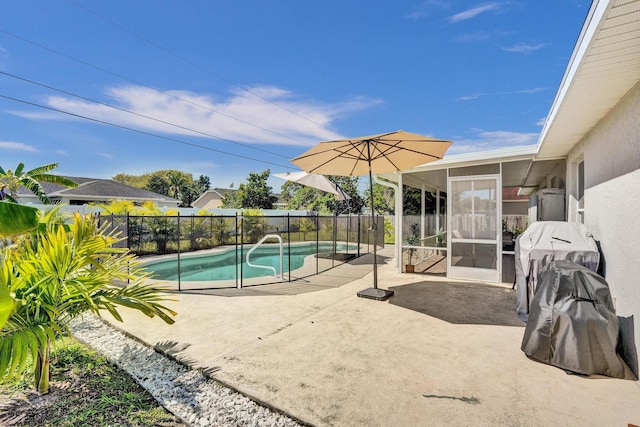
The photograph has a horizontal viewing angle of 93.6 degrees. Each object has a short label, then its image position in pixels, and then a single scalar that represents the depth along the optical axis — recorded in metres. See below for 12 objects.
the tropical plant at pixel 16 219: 1.75
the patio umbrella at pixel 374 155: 4.72
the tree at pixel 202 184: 47.84
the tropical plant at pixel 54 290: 2.18
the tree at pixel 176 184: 41.81
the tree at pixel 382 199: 22.28
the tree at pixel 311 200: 24.94
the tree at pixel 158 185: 44.47
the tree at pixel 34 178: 8.84
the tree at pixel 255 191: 27.72
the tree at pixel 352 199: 24.28
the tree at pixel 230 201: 28.33
